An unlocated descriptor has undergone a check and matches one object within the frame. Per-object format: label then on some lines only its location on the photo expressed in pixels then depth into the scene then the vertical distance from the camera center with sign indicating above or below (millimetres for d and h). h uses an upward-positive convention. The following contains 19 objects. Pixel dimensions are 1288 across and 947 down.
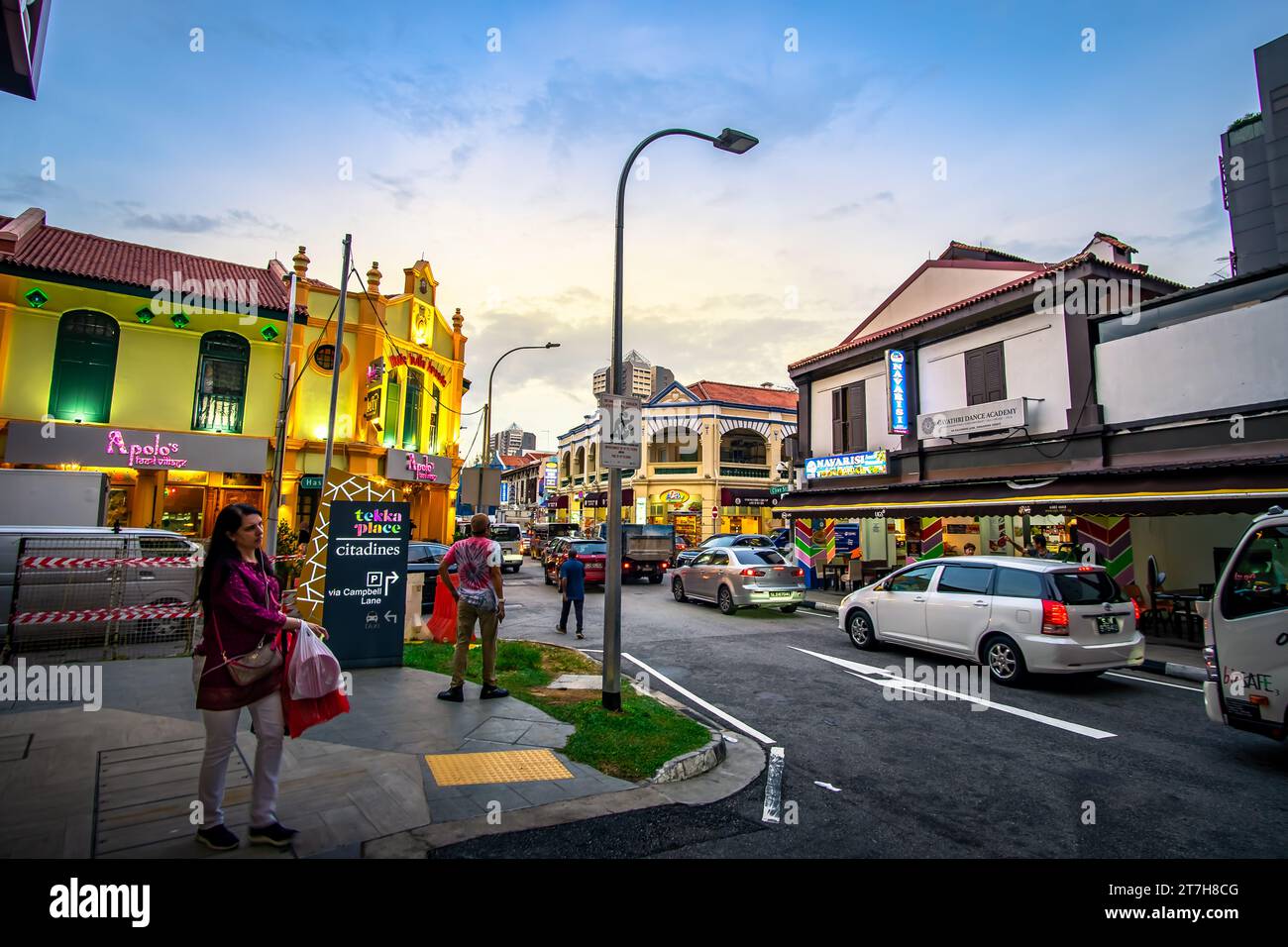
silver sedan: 15484 -918
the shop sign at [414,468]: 24781 +2808
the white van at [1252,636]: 5324 -738
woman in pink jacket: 3559 -832
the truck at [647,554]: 23141 -468
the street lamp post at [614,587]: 6629 -501
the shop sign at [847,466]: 19438 +2495
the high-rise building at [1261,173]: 17984 +11673
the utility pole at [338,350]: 16098 +4826
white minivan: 7934 -928
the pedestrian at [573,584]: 12328 -859
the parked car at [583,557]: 19953 -558
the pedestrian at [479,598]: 6973 -654
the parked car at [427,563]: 14281 -579
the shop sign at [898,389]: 18688 +4541
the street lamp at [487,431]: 24641 +4252
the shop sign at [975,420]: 15414 +3207
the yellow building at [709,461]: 41281 +5342
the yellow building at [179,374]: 19094 +5292
